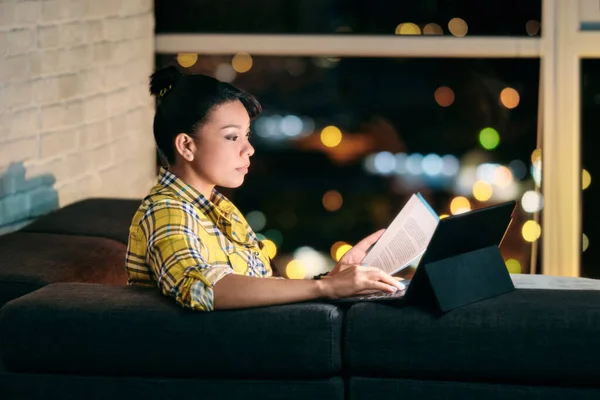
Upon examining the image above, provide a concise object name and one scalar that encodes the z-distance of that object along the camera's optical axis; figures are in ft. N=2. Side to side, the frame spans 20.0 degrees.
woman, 10.06
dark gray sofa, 9.63
